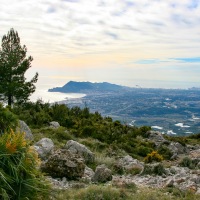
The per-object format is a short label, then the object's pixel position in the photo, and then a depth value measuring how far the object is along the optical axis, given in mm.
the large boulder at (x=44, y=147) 11055
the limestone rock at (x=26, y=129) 13848
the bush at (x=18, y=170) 5060
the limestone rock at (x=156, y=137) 21306
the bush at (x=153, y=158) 14380
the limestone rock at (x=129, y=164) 10914
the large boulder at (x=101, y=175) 9008
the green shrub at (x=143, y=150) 17047
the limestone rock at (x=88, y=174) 9523
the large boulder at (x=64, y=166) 9188
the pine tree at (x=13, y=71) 29095
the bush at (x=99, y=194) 7016
